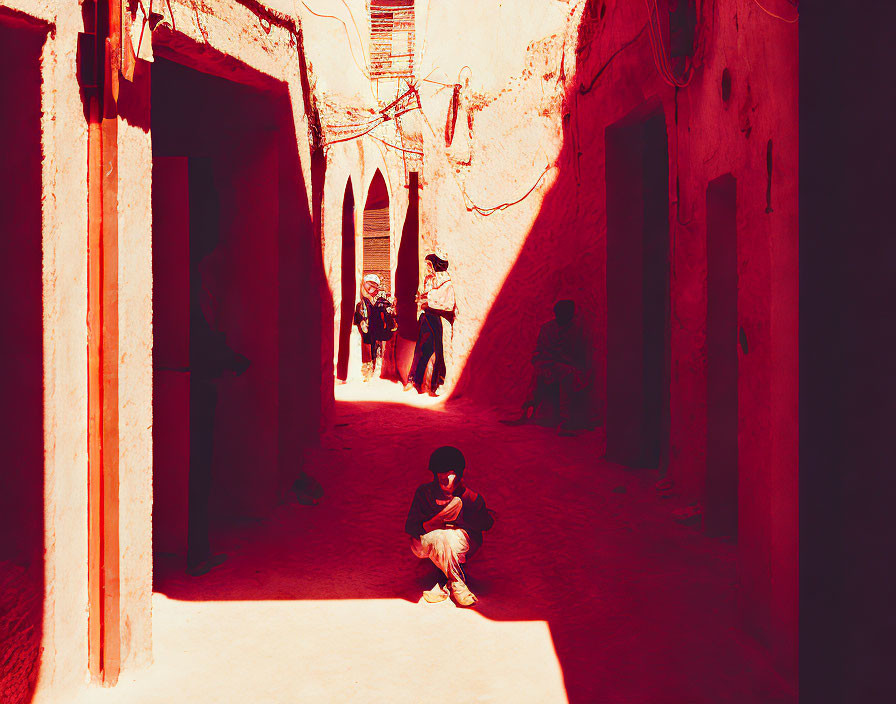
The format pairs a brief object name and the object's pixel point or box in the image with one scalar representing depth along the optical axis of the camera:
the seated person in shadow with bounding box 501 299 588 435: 9.91
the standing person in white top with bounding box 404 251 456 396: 12.57
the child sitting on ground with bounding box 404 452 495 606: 5.20
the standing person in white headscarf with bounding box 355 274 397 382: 14.77
